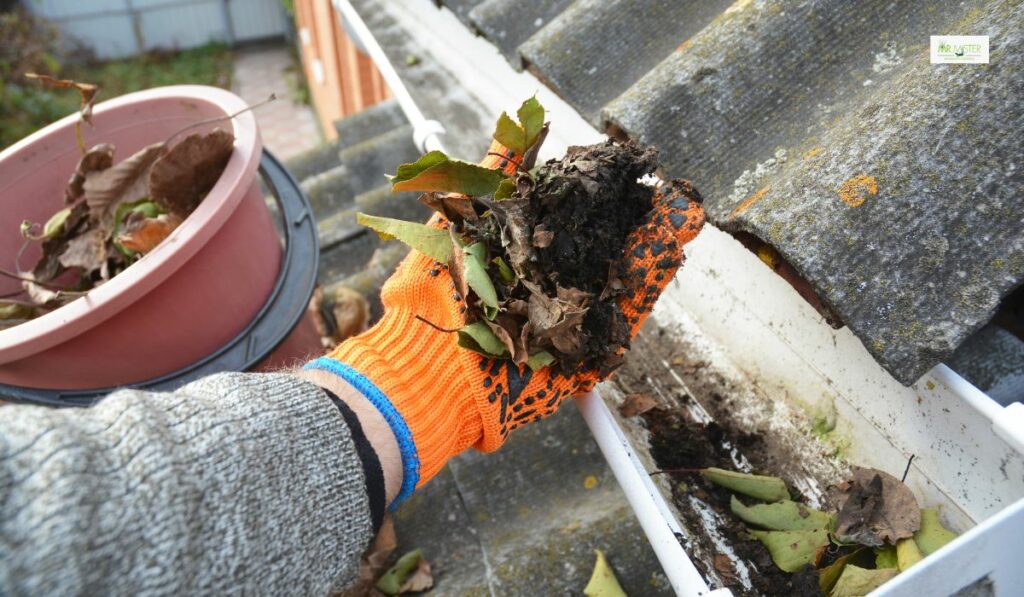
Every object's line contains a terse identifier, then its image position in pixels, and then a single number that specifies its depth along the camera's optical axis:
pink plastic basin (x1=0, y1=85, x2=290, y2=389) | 0.46
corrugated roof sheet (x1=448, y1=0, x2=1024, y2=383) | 0.31
